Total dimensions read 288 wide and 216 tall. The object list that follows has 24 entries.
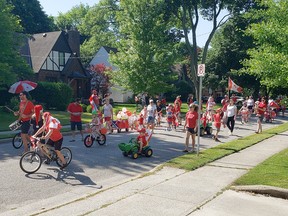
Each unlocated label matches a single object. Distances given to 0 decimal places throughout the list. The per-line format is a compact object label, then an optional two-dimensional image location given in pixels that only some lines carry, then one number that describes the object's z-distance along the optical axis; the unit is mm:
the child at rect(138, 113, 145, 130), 16297
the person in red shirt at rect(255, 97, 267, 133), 17781
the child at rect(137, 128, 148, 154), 11578
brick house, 38875
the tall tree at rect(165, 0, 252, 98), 33906
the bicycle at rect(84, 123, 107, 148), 13222
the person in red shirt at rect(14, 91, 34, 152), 11653
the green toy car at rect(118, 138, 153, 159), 11336
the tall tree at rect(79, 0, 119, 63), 60300
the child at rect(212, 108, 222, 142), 15703
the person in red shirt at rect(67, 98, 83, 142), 14211
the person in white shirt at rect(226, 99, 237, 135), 17531
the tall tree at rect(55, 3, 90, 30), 82062
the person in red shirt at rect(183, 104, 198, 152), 12141
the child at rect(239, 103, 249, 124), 24078
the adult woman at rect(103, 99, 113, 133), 16297
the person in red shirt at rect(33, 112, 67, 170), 9195
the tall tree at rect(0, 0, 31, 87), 20906
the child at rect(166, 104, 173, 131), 19172
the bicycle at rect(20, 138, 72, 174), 9148
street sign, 10977
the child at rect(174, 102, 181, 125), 20706
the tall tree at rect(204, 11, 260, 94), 38781
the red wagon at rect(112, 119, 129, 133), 17938
